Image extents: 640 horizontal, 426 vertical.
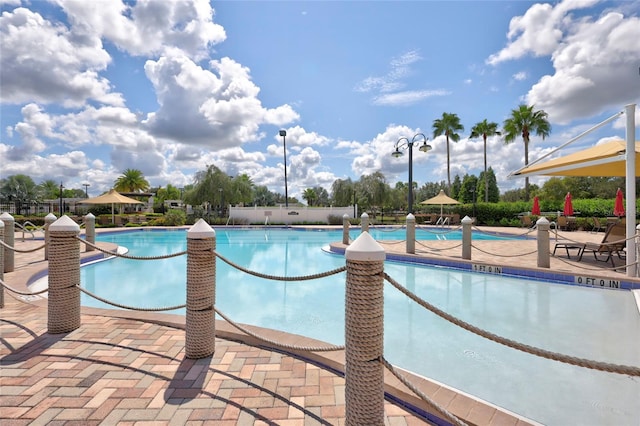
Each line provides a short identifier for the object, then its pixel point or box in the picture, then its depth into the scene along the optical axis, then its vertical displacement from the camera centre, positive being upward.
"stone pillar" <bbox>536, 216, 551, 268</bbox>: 7.37 -0.85
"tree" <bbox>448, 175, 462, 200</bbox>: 58.53 +3.74
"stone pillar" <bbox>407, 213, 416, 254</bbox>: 9.85 -0.87
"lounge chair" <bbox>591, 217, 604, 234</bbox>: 16.91 -1.23
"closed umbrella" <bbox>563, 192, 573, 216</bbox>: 14.22 +0.01
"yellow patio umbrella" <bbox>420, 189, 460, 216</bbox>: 22.69 +0.52
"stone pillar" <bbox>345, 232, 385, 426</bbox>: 1.92 -0.72
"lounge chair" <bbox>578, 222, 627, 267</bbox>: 8.12 -0.86
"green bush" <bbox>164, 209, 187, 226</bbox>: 24.56 -0.64
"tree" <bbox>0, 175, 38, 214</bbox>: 49.97 +3.47
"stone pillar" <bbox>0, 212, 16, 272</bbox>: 7.24 -0.60
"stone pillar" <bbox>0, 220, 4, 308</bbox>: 4.31 -0.51
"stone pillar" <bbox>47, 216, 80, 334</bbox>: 3.59 -0.69
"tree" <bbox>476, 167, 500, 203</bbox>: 48.66 +2.57
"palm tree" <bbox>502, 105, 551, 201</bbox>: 28.42 +7.20
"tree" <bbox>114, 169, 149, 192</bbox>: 57.57 +5.16
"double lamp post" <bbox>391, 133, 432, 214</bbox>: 15.69 +2.82
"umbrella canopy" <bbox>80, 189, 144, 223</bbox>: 22.70 +0.81
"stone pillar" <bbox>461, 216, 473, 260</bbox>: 8.70 -0.87
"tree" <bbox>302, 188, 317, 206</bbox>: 83.50 +3.28
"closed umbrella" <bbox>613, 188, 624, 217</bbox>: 11.84 +0.03
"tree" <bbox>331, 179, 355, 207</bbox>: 36.31 +1.78
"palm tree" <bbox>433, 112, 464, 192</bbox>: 34.66 +8.49
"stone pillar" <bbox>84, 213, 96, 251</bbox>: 9.90 -0.50
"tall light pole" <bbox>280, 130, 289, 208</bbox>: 28.80 +4.66
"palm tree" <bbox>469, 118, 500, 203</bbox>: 34.19 +8.05
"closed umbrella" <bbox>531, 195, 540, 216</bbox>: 16.82 -0.07
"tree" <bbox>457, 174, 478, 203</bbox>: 49.06 +2.46
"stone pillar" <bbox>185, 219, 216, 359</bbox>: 3.01 -0.74
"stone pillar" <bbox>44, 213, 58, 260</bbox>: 9.09 -0.21
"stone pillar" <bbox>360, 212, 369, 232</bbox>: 10.82 -0.42
